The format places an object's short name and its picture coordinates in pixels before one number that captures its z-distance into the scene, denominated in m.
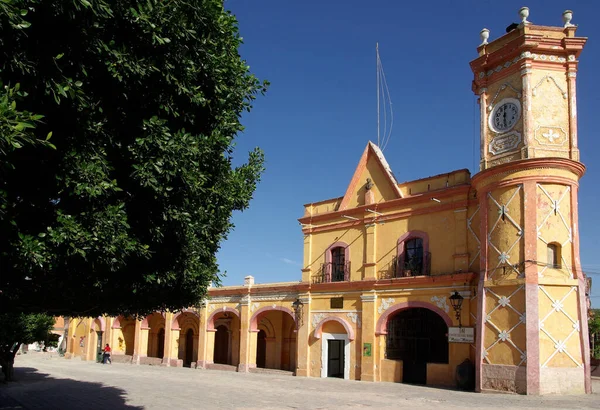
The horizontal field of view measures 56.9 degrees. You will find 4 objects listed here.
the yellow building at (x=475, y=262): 17.36
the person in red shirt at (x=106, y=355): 34.56
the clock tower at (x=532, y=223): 17.02
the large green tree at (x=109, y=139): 5.52
